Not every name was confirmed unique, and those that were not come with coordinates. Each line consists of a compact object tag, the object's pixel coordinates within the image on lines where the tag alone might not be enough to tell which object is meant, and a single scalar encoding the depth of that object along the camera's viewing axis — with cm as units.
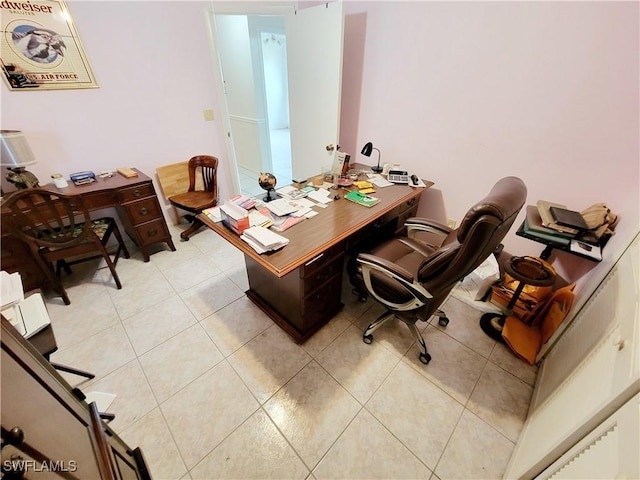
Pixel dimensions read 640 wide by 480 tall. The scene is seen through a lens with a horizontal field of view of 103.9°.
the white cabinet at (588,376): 76
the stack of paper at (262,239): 129
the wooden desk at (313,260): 133
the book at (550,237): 157
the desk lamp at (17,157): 172
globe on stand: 172
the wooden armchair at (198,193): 259
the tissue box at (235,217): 141
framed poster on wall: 171
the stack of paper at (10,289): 101
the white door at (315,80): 223
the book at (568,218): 156
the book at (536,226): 158
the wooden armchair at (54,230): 155
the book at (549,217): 157
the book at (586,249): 147
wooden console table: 176
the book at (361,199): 180
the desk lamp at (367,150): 210
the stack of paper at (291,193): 183
